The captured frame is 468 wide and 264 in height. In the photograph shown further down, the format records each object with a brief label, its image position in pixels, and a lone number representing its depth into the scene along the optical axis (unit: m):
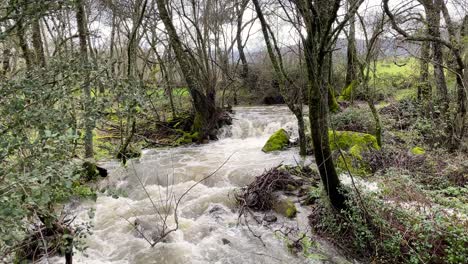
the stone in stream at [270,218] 5.69
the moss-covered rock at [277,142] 10.72
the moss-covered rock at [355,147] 6.97
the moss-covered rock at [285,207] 5.77
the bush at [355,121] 10.31
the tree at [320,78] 4.09
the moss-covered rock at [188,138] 12.58
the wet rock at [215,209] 6.21
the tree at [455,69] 6.93
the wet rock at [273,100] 20.84
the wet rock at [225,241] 5.13
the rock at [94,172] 7.59
